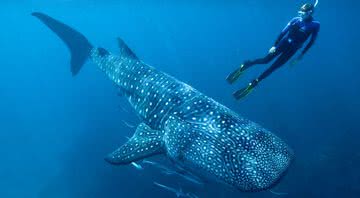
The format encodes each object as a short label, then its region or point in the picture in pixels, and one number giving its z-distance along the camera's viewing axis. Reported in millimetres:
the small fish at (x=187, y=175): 8041
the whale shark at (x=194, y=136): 5143
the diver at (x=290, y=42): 7876
